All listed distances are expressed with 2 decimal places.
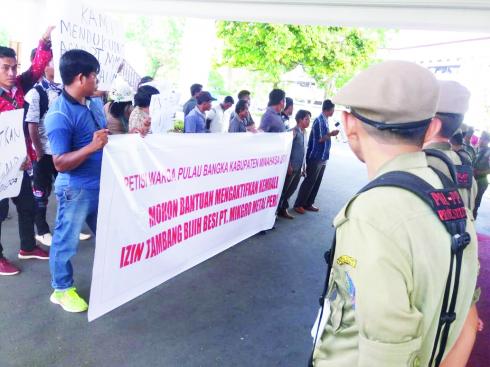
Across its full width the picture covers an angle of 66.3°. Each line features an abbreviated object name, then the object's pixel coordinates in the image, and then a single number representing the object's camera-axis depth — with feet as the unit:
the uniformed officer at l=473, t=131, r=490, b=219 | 18.86
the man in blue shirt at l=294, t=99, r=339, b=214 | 18.11
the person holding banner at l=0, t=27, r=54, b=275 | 9.59
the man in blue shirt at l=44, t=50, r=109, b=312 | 7.63
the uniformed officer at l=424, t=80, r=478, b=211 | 5.74
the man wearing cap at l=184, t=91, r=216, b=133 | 16.83
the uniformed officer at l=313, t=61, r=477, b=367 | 2.66
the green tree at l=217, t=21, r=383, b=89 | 34.01
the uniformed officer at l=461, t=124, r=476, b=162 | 16.78
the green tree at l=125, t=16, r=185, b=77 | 121.70
